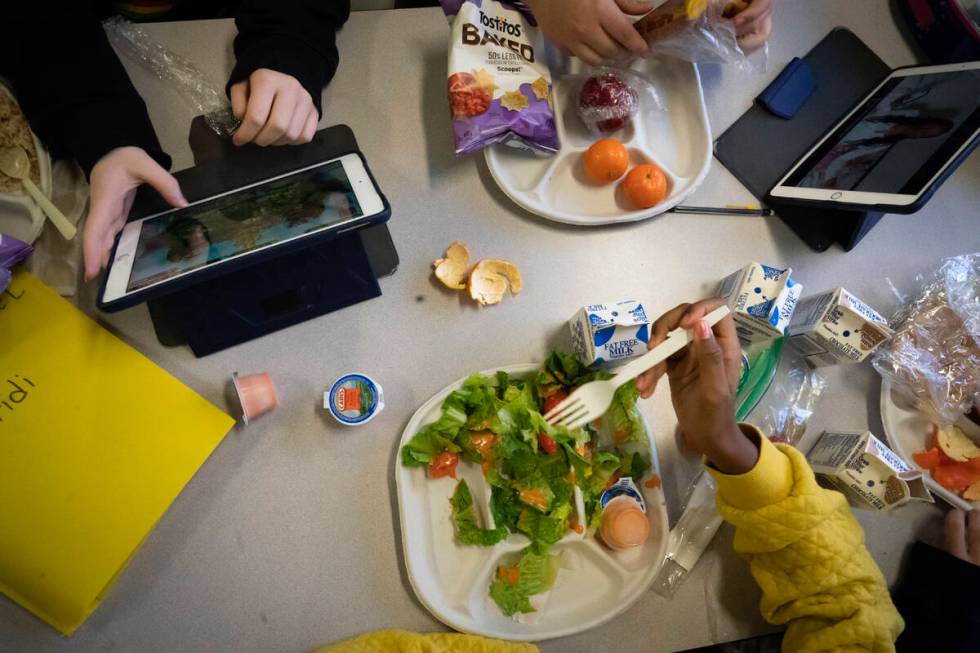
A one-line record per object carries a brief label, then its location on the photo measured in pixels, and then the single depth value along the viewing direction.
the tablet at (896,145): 0.89
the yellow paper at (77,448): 0.78
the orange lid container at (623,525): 0.84
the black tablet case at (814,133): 1.04
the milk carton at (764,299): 0.88
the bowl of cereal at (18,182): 0.83
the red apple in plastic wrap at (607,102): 0.97
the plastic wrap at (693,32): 0.91
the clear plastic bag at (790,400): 0.96
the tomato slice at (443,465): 0.86
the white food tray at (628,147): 1.00
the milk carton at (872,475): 0.84
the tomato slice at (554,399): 0.88
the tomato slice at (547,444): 0.83
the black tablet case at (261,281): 0.86
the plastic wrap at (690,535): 0.87
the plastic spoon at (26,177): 0.83
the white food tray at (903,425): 0.96
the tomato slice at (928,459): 0.94
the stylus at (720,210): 1.03
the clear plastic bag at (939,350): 0.94
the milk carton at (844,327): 0.90
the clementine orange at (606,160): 0.97
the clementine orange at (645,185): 0.97
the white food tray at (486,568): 0.82
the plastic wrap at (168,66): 0.97
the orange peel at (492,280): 0.94
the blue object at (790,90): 1.08
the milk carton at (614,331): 0.84
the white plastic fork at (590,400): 0.80
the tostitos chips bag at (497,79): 0.93
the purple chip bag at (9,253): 0.80
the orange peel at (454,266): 0.94
